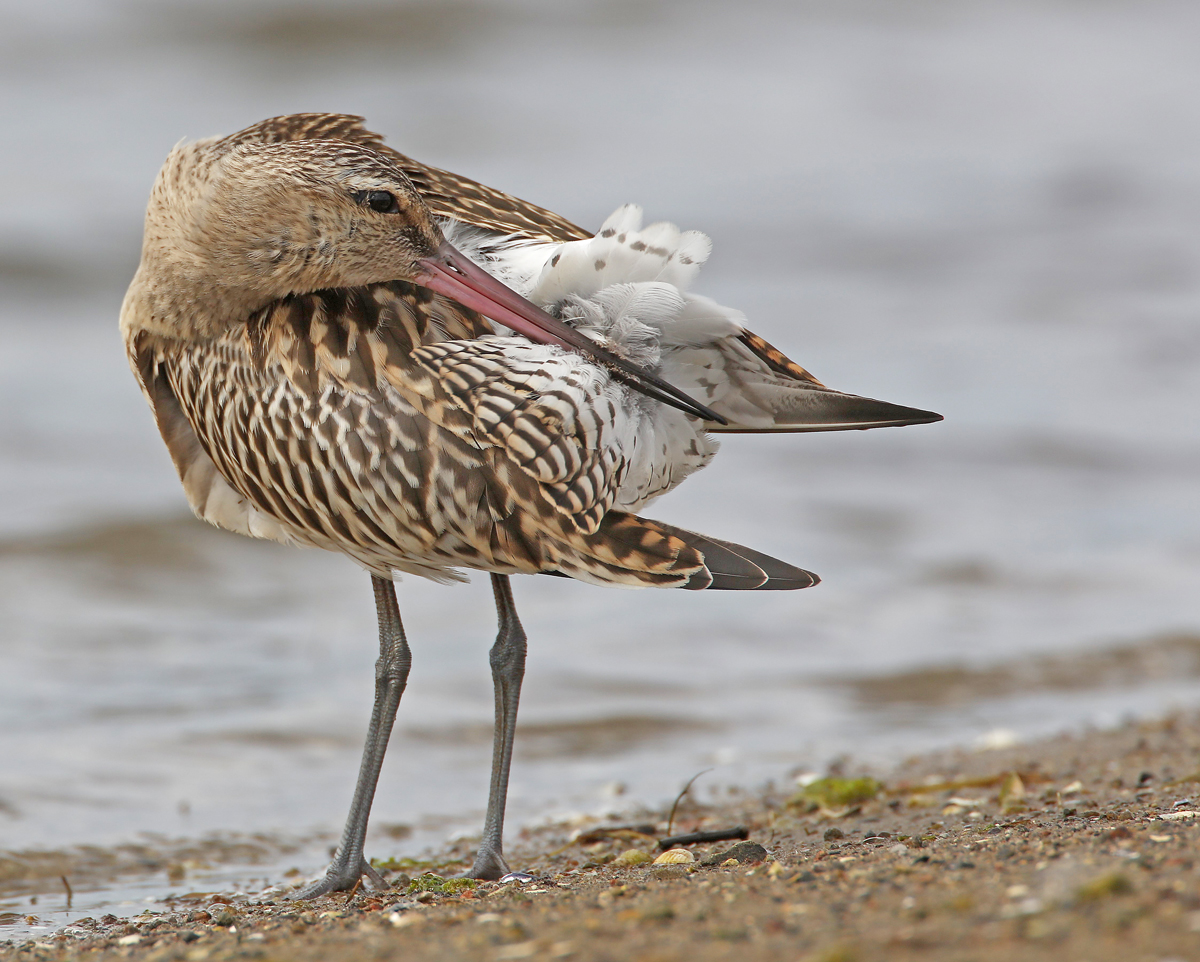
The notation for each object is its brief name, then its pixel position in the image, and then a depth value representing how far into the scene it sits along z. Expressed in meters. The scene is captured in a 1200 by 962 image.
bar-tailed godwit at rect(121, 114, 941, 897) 8.39
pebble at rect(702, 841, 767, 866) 8.63
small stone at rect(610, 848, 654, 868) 9.48
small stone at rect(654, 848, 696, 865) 9.24
